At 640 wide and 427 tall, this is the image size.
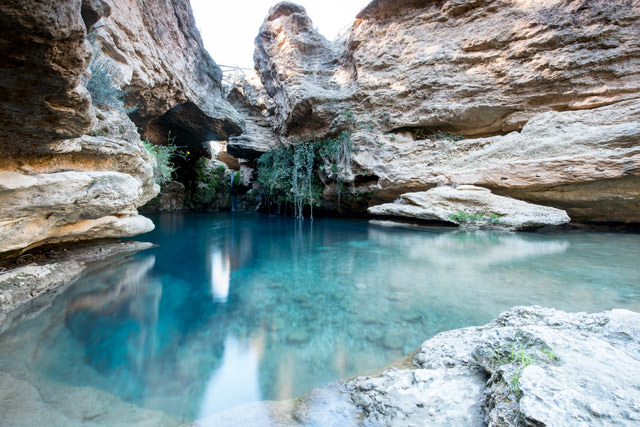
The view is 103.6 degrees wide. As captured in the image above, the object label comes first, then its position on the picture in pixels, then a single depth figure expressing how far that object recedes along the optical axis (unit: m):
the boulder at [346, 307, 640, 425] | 0.82
